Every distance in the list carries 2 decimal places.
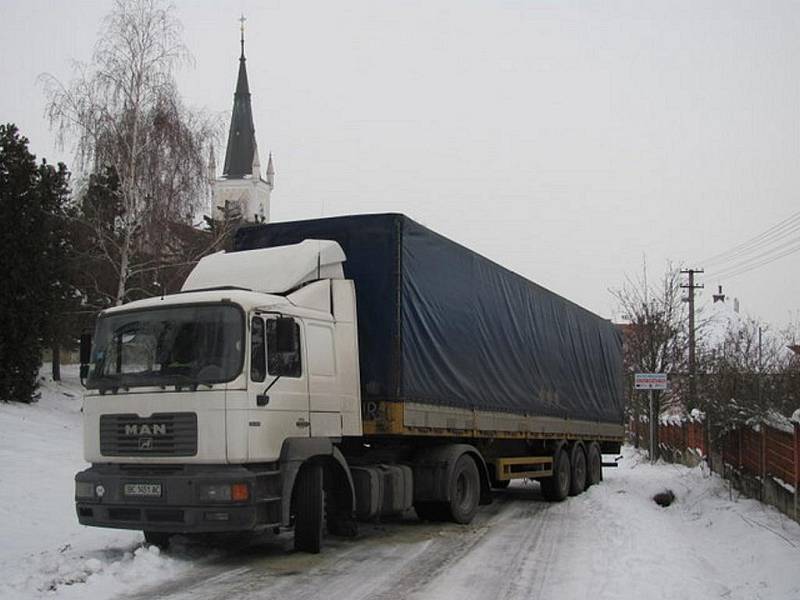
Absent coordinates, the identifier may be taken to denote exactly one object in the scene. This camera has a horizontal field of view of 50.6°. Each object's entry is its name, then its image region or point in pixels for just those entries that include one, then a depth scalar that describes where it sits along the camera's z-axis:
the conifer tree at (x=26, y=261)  20.45
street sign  21.95
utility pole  27.20
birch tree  24.53
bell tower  57.84
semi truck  7.79
